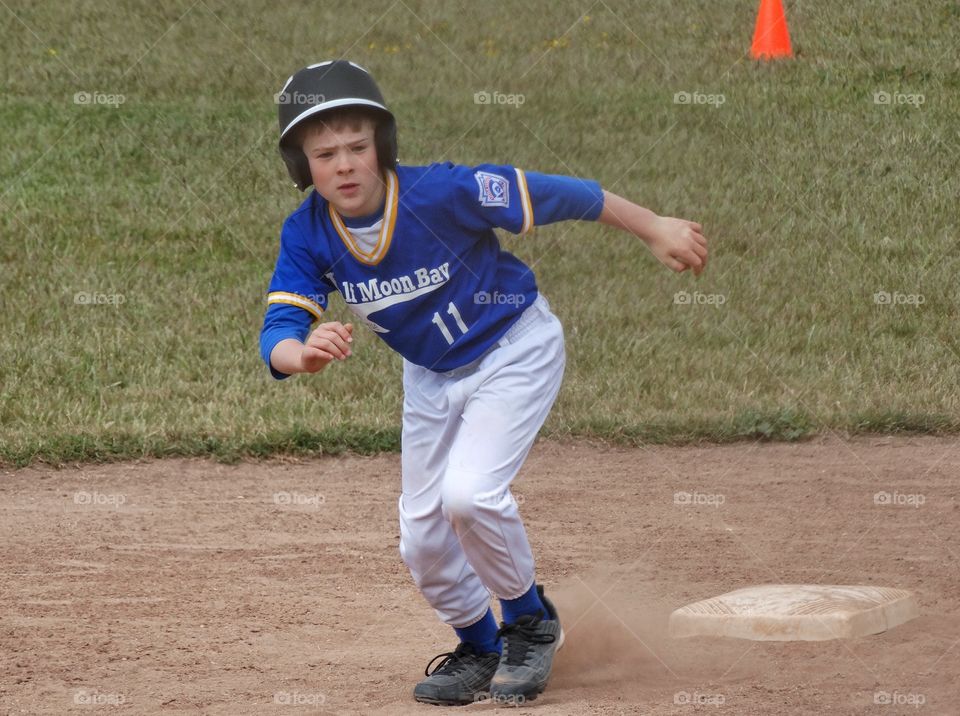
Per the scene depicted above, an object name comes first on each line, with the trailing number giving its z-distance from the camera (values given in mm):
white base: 9227
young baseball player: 8117
